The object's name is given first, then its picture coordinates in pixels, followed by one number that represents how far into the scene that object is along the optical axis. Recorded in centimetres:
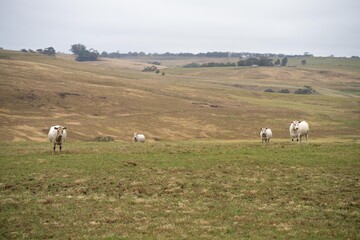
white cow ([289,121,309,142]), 3865
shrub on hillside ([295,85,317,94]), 13449
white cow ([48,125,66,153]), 3250
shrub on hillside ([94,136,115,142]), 5211
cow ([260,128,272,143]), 4062
